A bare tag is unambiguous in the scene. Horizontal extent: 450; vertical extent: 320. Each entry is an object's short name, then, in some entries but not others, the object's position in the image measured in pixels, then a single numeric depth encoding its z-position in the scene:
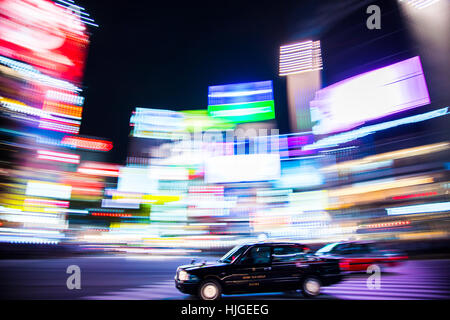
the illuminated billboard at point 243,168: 31.50
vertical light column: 25.42
